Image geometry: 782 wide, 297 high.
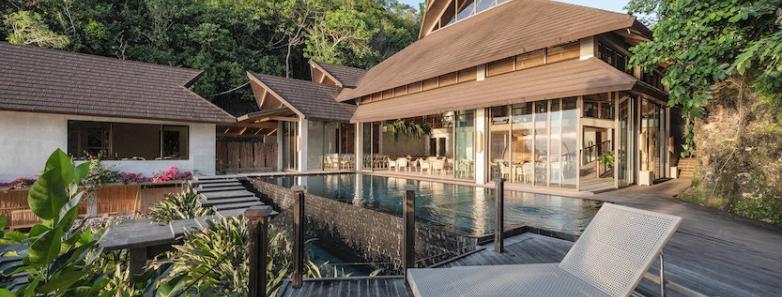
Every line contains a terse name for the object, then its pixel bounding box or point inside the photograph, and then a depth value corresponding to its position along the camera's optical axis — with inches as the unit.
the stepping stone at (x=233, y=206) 345.1
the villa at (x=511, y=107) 387.9
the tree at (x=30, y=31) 741.9
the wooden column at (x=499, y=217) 176.1
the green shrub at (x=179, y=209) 341.7
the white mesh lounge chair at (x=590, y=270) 90.8
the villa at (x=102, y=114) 424.2
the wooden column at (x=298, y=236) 142.3
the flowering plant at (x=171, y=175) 480.6
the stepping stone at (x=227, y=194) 385.3
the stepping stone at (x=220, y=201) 359.4
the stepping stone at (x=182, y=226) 229.2
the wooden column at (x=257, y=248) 106.4
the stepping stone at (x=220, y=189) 427.0
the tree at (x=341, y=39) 1103.6
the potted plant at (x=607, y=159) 409.7
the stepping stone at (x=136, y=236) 185.6
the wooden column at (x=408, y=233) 140.0
